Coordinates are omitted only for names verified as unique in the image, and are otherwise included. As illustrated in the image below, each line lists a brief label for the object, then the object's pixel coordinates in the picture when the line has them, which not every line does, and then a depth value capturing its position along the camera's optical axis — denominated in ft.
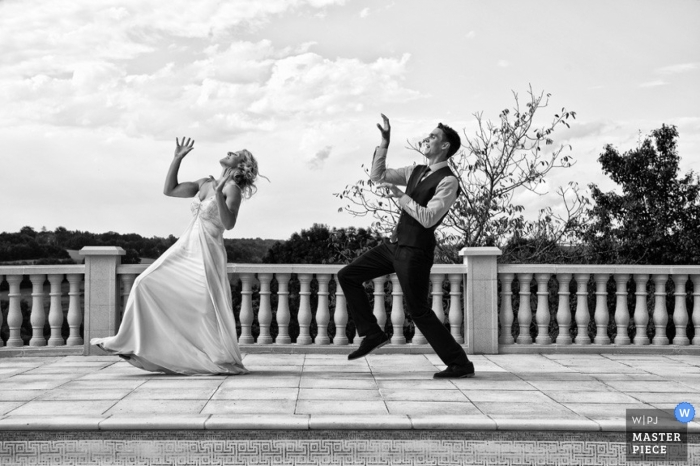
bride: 21.06
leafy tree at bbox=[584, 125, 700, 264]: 63.57
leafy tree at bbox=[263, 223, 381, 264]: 43.52
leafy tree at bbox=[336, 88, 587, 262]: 41.65
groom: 19.56
